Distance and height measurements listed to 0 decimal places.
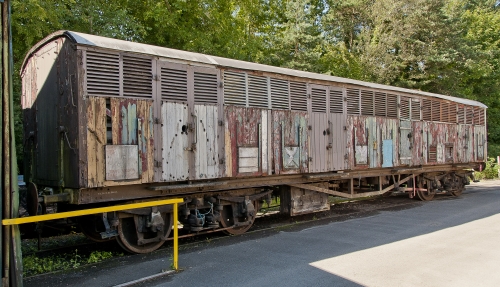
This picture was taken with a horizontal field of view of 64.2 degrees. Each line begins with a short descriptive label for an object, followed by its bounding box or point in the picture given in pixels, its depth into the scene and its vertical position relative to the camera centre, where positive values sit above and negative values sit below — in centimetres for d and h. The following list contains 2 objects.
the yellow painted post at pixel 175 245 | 598 -151
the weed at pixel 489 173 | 2422 -203
